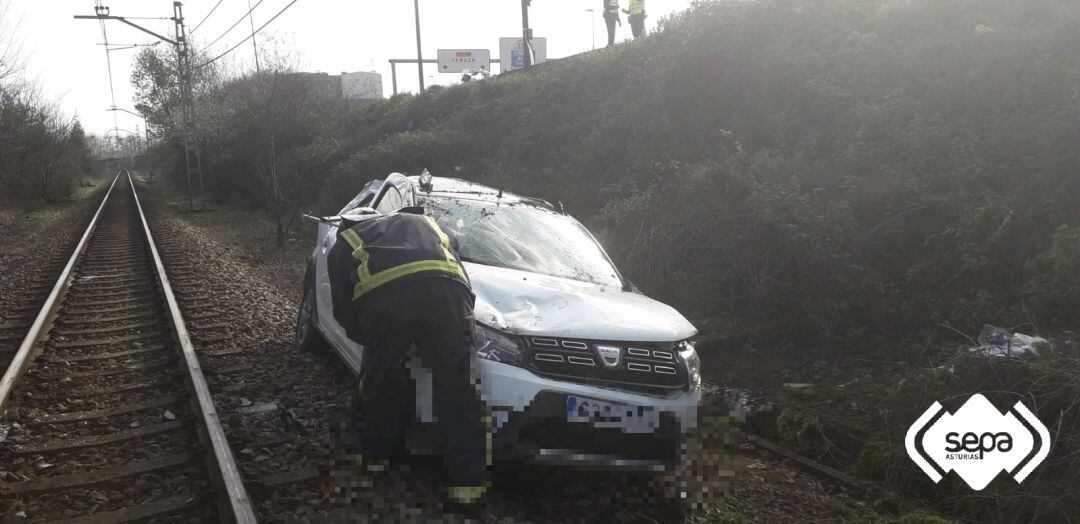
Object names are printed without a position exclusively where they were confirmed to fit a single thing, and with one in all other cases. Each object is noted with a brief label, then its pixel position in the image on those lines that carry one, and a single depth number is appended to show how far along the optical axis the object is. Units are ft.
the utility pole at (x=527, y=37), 70.33
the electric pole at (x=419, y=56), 95.96
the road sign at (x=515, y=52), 100.73
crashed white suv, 11.32
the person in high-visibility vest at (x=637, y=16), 58.44
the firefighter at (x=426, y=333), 11.04
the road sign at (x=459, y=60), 154.71
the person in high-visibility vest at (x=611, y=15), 60.18
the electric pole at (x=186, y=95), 96.63
